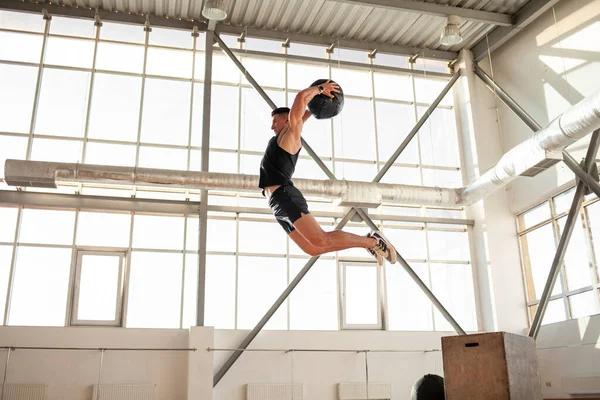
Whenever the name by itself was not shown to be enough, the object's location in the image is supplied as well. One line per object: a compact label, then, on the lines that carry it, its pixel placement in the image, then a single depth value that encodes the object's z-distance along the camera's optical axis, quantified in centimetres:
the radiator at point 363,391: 1291
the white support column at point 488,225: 1398
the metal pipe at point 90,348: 1160
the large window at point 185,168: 1270
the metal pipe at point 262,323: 1228
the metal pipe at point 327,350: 1260
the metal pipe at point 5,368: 1138
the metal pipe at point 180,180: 1193
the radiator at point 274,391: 1239
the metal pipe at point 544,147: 1005
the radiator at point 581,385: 1150
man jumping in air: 621
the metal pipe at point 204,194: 1241
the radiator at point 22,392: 1138
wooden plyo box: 596
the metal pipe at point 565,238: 1184
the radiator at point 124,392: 1172
